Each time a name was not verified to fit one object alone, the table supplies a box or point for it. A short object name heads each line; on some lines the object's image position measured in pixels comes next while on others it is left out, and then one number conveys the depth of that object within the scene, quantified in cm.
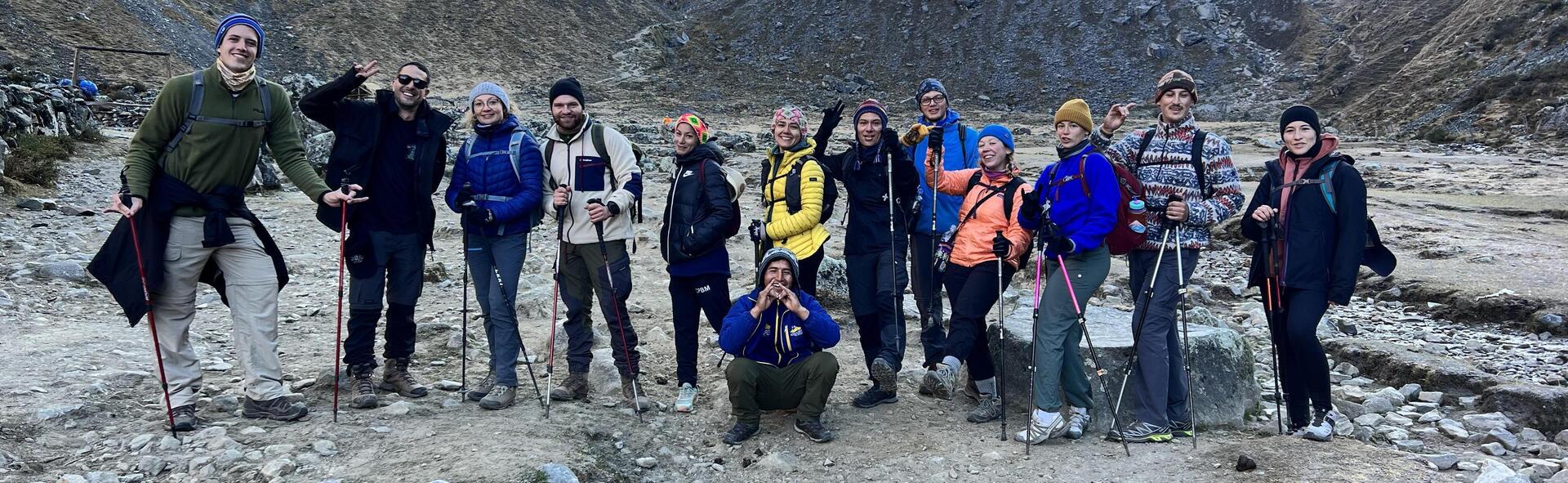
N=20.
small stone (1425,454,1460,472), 501
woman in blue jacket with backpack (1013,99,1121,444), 541
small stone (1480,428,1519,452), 564
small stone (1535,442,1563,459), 548
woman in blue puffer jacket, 589
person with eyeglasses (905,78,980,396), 666
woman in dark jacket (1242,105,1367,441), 535
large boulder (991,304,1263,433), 623
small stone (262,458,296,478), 455
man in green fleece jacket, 497
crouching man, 566
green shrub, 1318
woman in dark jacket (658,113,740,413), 606
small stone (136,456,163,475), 459
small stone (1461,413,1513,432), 619
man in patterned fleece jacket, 545
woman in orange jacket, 594
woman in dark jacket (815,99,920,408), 643
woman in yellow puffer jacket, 621
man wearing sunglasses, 570
